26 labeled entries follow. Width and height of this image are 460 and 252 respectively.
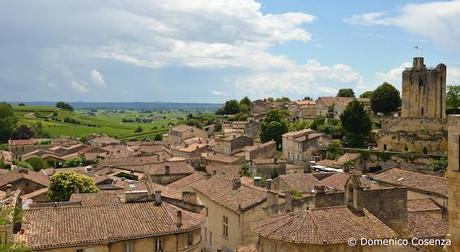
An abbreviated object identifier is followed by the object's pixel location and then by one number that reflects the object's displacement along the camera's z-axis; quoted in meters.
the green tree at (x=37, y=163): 91.88
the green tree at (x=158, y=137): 142.75
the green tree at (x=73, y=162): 92.62
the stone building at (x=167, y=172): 54.16
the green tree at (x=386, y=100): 94.81
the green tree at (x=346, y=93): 133.38
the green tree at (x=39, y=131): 146.75
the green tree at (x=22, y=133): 140.50
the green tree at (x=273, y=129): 89.25
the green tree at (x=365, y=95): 127.44
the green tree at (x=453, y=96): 94.44
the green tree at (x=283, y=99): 157.14
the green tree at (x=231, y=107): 140.38
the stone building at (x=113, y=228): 24.78
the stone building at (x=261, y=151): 75.38
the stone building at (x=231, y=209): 34.19
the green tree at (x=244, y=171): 65.76
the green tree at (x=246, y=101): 144.73
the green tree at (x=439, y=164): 63.39
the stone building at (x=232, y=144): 86.50
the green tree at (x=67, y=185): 48.56
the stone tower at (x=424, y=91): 78.94
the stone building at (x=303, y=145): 75.06
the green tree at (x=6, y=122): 138.50
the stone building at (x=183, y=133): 116.88
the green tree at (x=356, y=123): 80.38
